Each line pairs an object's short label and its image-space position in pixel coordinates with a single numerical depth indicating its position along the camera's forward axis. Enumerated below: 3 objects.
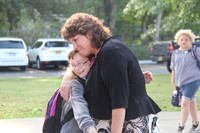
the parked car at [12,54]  19.91
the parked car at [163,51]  19.80
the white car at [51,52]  20.98
